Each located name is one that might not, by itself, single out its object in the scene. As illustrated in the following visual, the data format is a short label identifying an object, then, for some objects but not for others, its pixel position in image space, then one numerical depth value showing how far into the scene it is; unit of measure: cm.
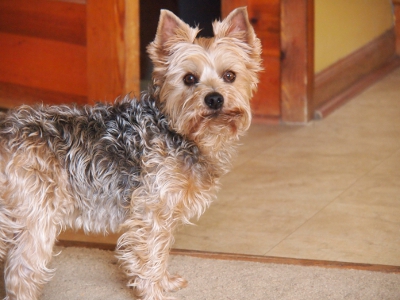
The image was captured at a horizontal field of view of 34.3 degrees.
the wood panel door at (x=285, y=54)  461
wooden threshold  264
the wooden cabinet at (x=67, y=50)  389
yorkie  223
